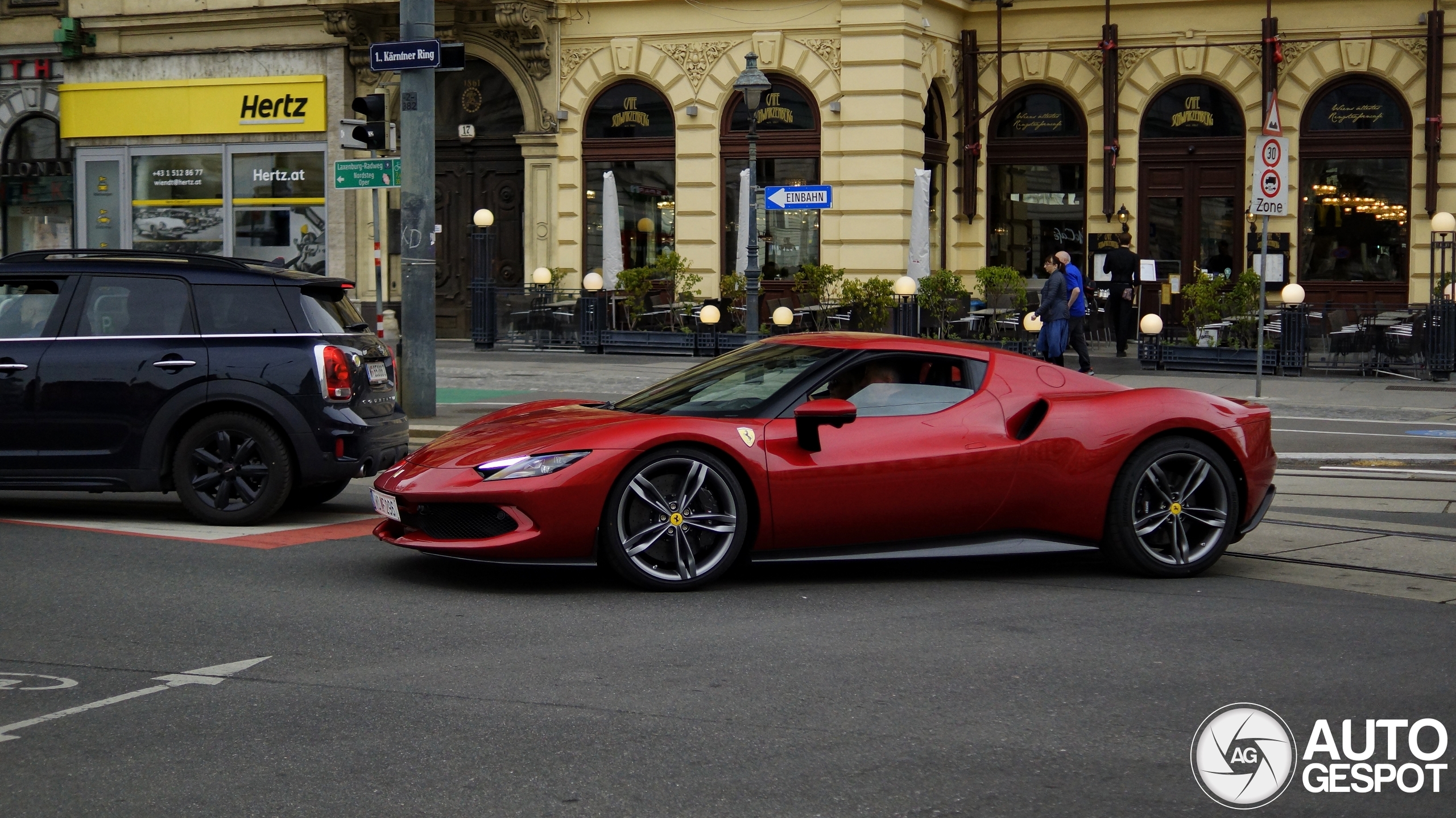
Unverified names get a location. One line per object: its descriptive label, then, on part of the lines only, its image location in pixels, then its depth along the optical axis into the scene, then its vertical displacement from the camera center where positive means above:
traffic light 15.38 +1.59
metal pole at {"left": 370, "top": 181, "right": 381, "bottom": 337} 16.02 -0.08
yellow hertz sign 30.17 +3.52
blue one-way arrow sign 20.53 +1.28
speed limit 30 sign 17.11 +1.33
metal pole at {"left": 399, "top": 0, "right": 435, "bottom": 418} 15.48 +0.99
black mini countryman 9.52 -0.54
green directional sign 15.62 +1.17
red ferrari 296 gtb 7.38 -0.79
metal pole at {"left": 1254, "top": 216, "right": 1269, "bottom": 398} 17.69 -0.67
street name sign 14.84 +2.18
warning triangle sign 16.91 +1.83
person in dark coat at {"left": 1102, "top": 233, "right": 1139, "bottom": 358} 25.52 +0.23
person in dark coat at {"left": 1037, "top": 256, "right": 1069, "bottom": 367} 20.45 -0.15
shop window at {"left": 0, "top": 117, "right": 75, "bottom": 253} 32.22 +2.10
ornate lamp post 19.69 +1.47
